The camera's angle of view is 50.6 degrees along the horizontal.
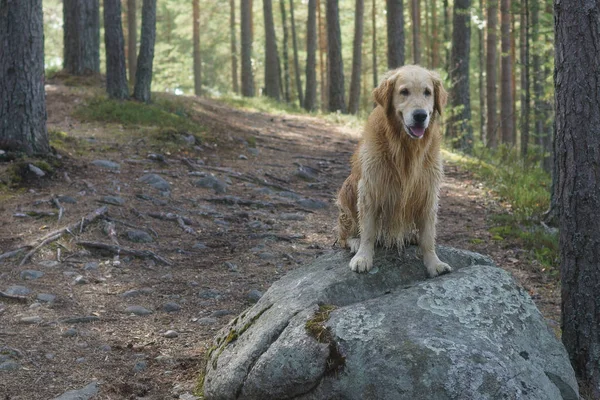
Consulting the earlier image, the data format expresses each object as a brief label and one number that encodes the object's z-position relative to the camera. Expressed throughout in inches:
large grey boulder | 150.9
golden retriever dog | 188.1
